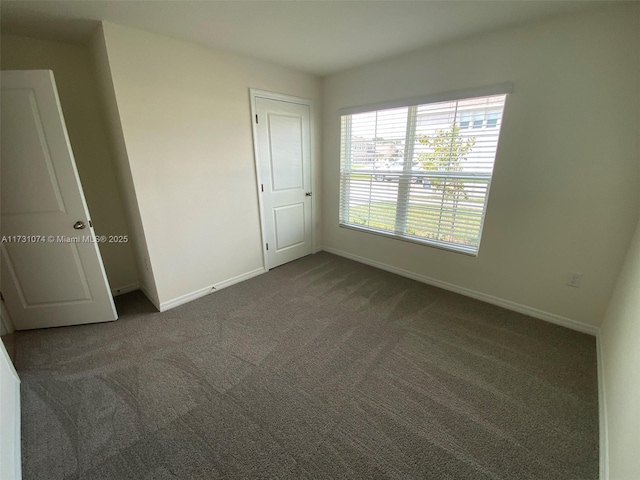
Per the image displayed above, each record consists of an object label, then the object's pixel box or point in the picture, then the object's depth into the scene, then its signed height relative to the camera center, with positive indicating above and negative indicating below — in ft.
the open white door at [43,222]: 5.97 -1.49
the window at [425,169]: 7.83 -0.42
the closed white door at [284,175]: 9.82 -0.71
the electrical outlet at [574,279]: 6.98 -3.14
